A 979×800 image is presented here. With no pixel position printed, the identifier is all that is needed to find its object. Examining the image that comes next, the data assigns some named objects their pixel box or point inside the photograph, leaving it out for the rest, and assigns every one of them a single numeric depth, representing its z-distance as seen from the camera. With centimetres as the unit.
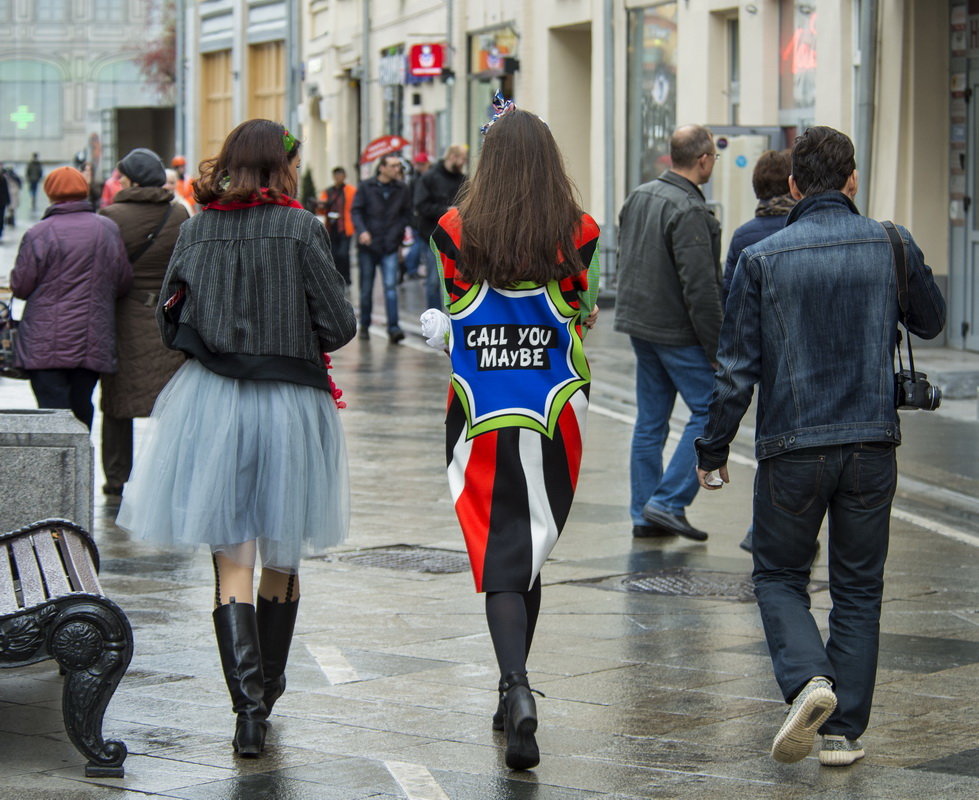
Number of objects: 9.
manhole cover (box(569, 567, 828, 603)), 1357
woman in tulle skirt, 959
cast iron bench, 884
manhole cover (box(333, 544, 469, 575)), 1471
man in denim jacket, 917
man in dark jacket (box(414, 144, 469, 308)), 3608
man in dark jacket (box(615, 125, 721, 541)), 1513
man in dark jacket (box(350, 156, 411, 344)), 3524
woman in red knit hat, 1640
